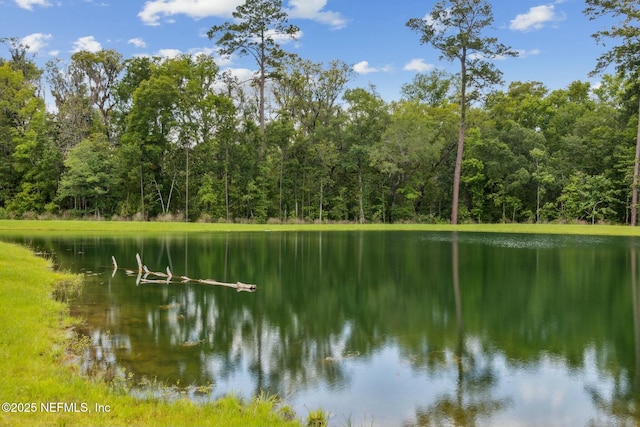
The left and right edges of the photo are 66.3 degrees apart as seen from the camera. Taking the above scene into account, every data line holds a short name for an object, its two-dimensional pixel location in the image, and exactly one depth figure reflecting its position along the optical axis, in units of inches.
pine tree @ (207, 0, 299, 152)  1941.4
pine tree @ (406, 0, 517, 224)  1690.8
